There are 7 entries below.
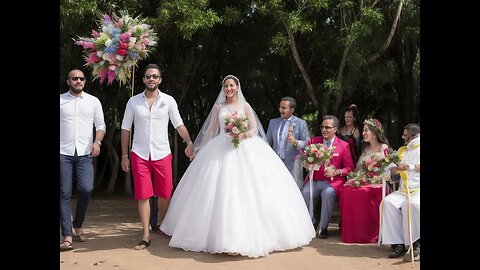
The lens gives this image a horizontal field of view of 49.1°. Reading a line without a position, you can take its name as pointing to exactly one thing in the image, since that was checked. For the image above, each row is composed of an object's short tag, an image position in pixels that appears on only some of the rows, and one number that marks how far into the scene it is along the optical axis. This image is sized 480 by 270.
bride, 6.09
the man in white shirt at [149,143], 6.66
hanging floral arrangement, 6.76
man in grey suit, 8.16
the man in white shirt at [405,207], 6.14
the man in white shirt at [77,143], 6.55
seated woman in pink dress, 7.11
